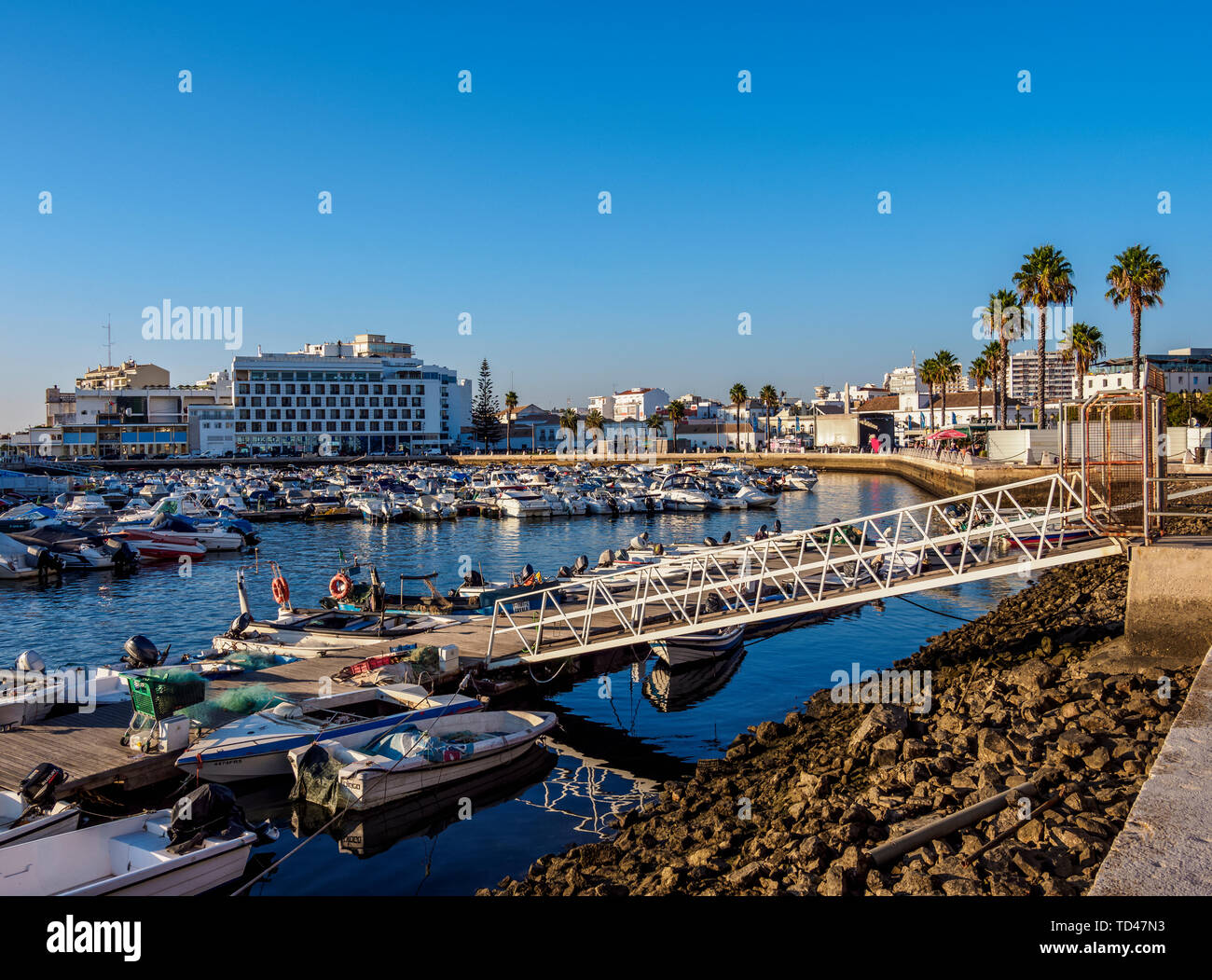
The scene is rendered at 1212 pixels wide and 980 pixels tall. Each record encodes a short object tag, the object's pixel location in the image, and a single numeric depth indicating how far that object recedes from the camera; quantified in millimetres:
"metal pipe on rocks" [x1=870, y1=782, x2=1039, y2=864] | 9461
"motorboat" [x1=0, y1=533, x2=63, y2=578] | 43500
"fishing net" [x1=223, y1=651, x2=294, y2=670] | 21672
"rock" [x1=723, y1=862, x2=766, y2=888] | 9922
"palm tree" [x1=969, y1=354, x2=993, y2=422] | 105319
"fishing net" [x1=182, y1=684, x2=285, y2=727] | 17484
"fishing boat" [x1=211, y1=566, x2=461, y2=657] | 24062
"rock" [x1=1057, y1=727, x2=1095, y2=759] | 11500
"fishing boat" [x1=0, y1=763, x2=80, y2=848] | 11875
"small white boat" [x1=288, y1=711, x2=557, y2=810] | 15133
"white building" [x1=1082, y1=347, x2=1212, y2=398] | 129500
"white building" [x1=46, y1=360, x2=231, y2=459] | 170875
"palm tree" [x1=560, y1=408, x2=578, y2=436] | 162375
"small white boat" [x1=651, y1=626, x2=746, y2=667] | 23625
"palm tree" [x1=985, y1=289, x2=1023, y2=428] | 85938
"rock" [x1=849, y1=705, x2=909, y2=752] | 14469
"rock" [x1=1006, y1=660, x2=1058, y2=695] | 14875
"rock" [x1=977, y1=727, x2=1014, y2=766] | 11930
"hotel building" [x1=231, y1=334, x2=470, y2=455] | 168625
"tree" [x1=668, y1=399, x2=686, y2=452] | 153875
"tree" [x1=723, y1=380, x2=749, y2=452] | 143625
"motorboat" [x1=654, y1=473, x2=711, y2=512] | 73750
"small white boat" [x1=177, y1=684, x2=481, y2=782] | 15742
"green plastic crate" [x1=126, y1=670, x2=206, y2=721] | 16406
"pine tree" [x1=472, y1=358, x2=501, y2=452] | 164000
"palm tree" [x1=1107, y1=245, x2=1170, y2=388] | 61906
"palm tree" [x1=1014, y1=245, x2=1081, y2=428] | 69000
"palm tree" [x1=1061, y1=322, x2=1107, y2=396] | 78625
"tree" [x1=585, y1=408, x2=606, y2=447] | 161250
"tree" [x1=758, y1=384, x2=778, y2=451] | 149375
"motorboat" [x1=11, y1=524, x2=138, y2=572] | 45875
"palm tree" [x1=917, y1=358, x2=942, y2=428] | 120688
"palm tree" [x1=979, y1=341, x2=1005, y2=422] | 99188
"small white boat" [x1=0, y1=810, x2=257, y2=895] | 10938
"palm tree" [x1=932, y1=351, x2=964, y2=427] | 118375
